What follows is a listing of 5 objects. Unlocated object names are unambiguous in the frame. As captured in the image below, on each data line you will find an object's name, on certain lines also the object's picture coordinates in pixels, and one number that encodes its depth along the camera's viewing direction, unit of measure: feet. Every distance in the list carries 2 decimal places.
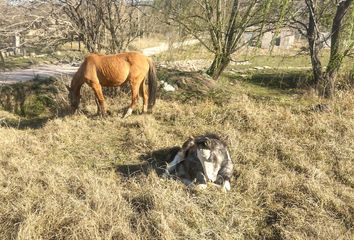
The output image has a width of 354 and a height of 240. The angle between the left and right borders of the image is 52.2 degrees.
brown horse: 24.20
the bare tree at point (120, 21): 29.27
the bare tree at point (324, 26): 29.29
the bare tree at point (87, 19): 28.78
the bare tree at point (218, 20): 32.19
